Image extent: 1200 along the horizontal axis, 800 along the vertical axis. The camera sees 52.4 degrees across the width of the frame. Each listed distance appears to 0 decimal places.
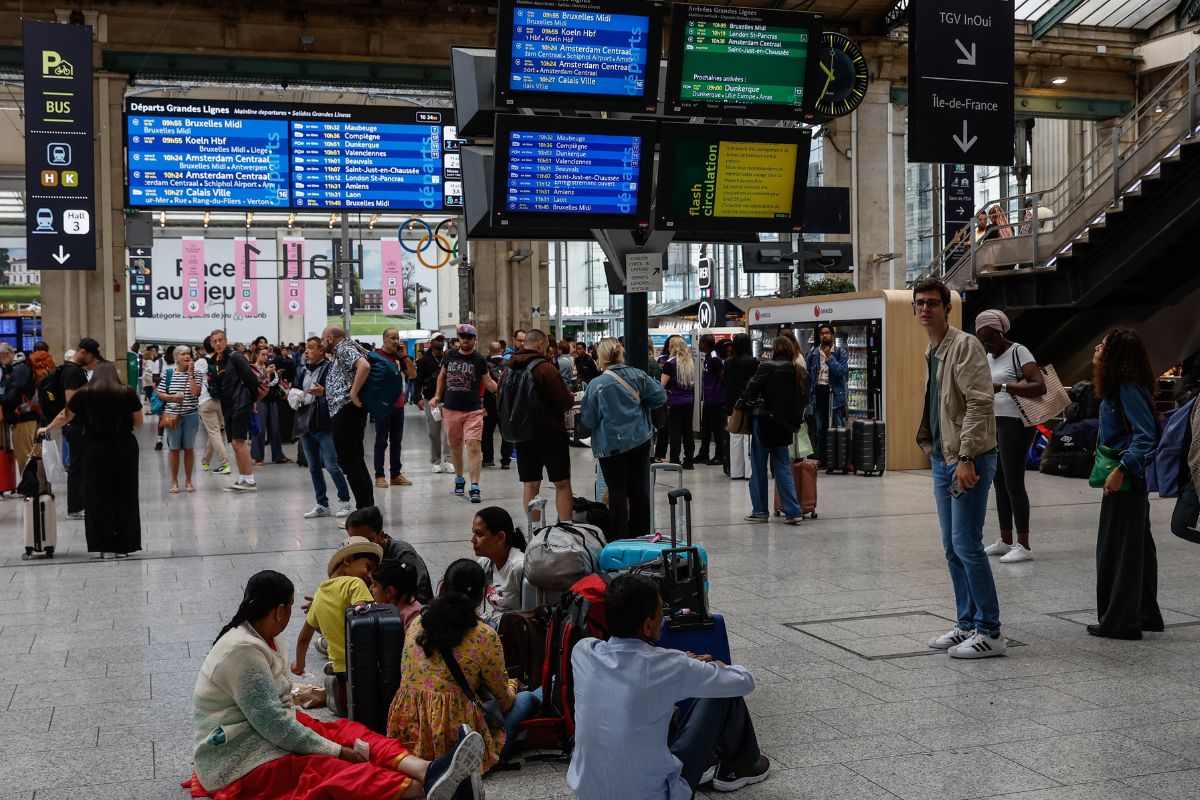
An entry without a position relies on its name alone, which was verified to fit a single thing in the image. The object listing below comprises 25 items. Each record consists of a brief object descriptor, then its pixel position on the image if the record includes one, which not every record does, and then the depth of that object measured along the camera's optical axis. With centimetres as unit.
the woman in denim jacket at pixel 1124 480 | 632
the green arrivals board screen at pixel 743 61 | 756
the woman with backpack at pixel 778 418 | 1073
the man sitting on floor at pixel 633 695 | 357
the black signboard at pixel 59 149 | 1691
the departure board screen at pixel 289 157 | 1745
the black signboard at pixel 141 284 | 3486
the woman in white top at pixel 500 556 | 572
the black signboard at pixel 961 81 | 1102
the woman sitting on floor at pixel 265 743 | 405
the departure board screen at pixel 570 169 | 727
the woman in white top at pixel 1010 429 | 820
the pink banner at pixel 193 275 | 4244
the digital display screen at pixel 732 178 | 763
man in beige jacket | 591
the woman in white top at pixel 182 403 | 1386
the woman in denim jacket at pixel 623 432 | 836
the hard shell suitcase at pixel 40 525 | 953
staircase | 1460
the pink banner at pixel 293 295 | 4445
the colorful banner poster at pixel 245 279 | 4260
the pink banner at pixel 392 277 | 4066
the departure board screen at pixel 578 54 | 713
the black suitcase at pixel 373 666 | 482
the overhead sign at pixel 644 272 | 771
